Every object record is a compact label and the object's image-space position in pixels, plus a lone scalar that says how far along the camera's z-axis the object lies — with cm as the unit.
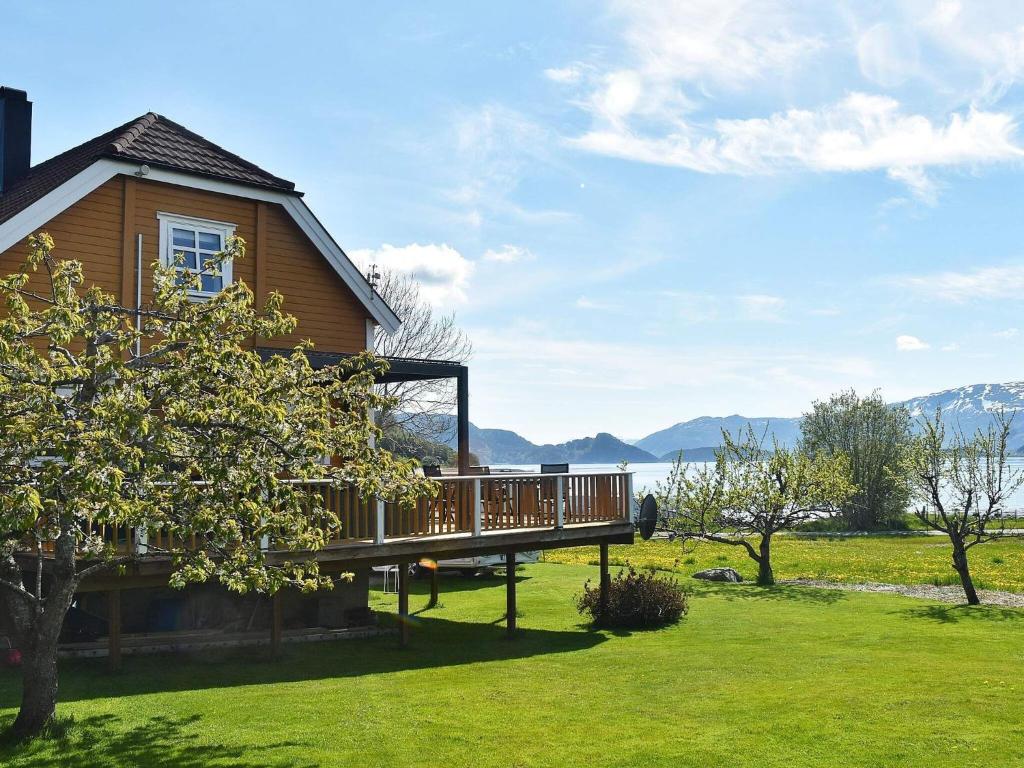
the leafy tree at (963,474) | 2416
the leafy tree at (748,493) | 2936
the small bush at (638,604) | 1936
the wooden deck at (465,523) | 1417
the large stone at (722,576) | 2900
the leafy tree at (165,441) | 891
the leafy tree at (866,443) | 6444
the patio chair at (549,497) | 1797
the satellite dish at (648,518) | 2000
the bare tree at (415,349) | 4647
